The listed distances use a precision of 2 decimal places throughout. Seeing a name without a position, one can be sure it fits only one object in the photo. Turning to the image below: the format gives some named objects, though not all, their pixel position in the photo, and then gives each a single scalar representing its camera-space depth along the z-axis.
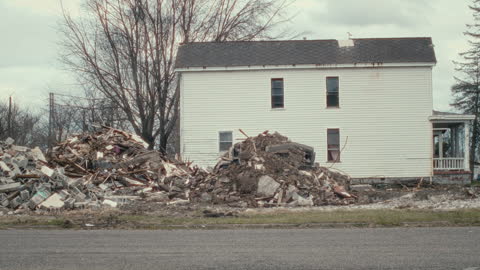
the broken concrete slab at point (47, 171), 21.83
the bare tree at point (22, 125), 68.19
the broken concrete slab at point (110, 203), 21.01
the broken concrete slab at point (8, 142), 27.22
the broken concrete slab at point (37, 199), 20.17
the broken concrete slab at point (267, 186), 22.67
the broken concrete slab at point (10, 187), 20.97
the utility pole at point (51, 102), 51.16
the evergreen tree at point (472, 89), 57.97
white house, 33.25
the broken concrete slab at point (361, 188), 27.65
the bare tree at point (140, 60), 40.09
